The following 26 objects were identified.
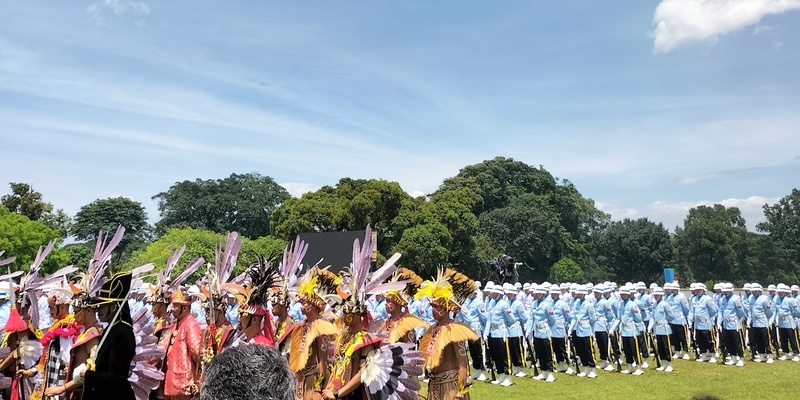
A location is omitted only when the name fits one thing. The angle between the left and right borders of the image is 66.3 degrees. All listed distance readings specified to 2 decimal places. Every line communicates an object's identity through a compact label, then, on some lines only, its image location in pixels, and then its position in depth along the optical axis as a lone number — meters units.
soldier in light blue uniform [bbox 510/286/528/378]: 14.47
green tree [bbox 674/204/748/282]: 49.03
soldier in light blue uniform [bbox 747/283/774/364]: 16.39
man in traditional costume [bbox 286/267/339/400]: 6.81
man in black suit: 5.11
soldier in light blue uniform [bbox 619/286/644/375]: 14.81
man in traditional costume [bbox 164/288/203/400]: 6.57
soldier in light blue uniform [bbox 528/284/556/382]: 14.20
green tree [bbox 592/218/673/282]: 55.38
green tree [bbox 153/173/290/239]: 63.38
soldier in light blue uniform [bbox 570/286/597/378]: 14.64
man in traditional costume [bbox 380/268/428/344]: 7.04
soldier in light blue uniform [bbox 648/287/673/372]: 15.03
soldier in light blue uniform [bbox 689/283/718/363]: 16.30
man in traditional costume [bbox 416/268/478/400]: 6.43
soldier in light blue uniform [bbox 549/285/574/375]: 14.74
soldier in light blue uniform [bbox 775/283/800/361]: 16.94
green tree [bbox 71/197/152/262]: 49.12
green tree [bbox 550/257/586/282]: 51.19
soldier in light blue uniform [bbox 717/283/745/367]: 15.76
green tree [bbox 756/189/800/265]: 50.97
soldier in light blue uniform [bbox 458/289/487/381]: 14.54
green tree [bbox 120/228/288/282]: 30.50
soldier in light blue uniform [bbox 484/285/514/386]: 14.11
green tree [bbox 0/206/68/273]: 31.17
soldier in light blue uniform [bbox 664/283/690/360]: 16.48
